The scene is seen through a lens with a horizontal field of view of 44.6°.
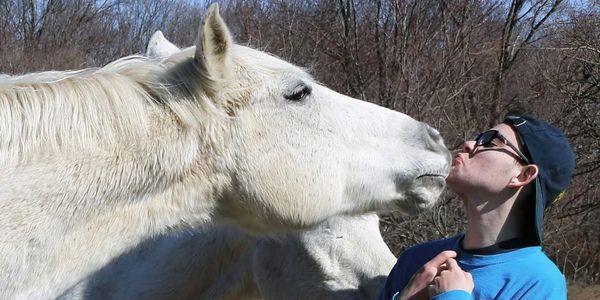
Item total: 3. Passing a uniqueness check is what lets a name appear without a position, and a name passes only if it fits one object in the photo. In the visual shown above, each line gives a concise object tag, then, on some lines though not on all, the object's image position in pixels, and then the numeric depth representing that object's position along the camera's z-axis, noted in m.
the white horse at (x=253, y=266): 3.56
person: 2.47
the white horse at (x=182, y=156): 2.29
